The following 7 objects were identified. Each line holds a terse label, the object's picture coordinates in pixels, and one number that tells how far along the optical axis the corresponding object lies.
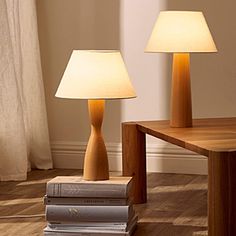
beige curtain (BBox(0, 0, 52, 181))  4.68
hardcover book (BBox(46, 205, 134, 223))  3.25
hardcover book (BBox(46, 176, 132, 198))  3.25
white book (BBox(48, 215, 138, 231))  3.25
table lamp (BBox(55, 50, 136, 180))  3.20
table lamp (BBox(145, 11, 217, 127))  3.65
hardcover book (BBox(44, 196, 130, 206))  3.26
